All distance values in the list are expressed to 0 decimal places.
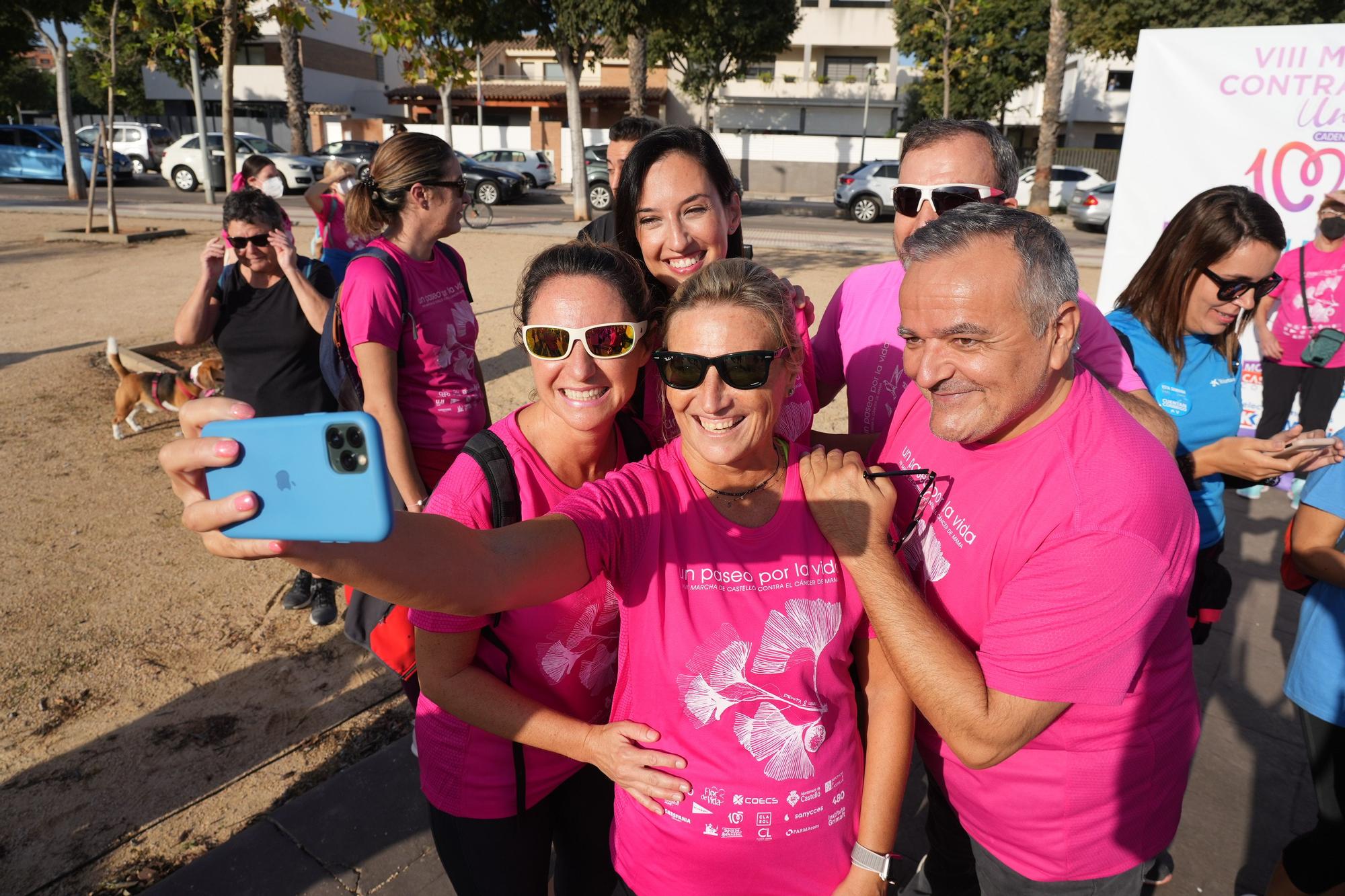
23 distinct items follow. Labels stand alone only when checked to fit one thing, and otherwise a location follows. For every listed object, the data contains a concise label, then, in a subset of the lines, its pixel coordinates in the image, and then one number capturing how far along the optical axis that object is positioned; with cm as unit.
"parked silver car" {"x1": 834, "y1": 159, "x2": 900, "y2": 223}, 2323
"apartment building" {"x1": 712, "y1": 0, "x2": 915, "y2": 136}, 4244
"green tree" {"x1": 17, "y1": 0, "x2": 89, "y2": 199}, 1819
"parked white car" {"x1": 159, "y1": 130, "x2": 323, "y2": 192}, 2458
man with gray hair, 148
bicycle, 1903
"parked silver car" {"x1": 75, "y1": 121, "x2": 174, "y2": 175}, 3039
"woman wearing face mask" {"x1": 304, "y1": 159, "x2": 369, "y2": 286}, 654
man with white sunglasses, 236
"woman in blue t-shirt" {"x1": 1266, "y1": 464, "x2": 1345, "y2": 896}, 216
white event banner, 564
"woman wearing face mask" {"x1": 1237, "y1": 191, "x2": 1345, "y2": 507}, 514
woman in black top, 400
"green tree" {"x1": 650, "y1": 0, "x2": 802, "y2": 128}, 2872
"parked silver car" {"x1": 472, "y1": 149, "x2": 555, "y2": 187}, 2830
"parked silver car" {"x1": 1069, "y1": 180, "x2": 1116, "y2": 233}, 2152
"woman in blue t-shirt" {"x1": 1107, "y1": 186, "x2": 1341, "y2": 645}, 255
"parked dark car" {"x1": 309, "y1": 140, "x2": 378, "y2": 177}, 2620
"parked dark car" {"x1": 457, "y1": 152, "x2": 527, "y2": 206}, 2469
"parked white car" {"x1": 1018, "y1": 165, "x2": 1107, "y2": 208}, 2573
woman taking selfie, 158
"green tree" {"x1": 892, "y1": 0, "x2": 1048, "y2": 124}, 3102
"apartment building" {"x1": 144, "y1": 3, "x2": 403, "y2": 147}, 4309
